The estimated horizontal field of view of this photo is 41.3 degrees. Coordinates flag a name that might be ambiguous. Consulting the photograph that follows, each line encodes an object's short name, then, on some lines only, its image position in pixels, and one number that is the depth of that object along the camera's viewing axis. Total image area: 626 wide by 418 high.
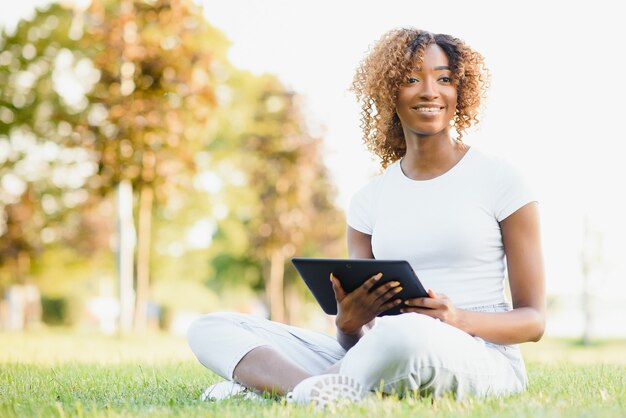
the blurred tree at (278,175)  24.22
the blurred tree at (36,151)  20.17
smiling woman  3.42
